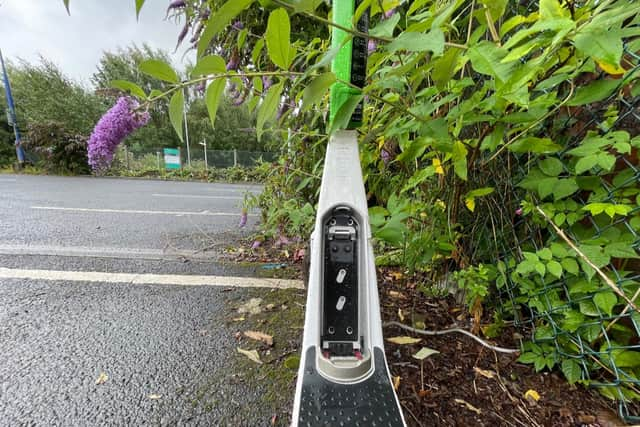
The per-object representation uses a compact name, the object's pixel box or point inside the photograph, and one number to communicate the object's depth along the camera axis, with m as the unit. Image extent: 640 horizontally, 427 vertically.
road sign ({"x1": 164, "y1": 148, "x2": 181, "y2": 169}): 10.06
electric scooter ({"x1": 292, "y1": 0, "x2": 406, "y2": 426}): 0.37
